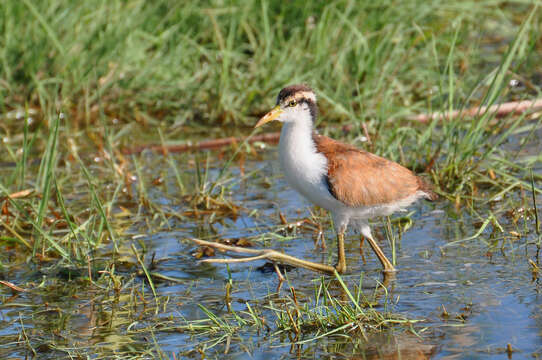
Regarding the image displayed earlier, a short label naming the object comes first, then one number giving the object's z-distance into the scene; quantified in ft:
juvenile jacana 35.91
